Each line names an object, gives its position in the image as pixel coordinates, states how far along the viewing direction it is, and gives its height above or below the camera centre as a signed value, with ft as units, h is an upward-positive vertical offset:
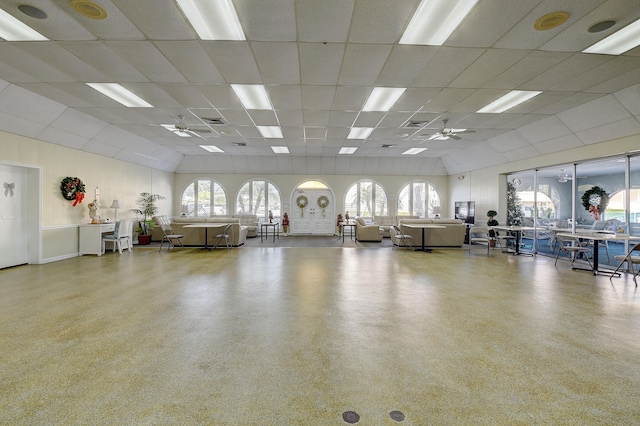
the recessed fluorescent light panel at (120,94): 16.37 +7.57
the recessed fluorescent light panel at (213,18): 9.62 +7.19
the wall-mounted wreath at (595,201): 21.10 +0.87
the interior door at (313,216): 42.98 -0.38
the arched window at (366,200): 43.04 +2.04
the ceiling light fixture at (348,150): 32.96 +7.81
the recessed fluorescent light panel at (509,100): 16.79 +7.24
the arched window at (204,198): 41.88 +2.41
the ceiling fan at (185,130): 21.99 +7.52
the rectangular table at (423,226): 26.43 -1.24
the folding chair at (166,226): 29.57 -1.38
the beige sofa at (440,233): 29.60 -2.15
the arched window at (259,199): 42.65 +2.26
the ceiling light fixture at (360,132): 25.40 +7.67
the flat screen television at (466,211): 34.86 +0.23
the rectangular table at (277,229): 39.98 -2.28
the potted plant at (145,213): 31.45 +0.17
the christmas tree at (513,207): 29.30 +0.52
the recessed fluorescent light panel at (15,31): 10.39 +7.26
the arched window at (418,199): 43.16 +2.15
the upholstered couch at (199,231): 29.89 -1.83
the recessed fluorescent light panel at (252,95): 16.45 +7.48
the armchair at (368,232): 34.40 -2.30
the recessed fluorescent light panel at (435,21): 9.55 +7.09
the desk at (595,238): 17.33 -1.65
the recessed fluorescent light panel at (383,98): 16.60 +7.33
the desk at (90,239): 23.95 -2.08
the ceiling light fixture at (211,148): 32.73 +7.97
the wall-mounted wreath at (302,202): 43.06 +1.78
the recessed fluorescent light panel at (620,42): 10.82 +6.98
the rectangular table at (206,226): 26.99 -1.15
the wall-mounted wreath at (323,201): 42.98 +1.91
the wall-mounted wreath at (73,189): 22.22 +2.08
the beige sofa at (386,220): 41.47 -1.01
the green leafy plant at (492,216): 29.99 -0.44
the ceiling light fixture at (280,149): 33.02 +7.87
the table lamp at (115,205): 26.61 +0.92
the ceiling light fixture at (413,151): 33.99 +7.77
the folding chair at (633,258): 16.01 -2.74
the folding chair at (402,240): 28.79 -2.81
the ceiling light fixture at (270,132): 25.26 +7.74
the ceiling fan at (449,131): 22.49 +6.98
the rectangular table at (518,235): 24.66 -2.23
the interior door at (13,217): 18.89 -0.12
